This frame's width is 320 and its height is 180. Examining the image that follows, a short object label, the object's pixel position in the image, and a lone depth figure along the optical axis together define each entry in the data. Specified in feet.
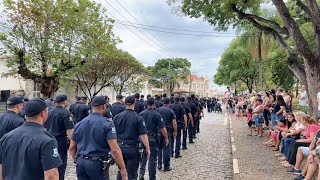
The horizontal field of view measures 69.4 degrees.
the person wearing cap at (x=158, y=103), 27.86
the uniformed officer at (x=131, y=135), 14.39
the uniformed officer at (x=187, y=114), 27.08
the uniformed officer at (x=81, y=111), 24.00
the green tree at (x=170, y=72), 172.09
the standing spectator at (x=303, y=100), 34.15
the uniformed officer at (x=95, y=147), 10.92
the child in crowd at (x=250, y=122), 37.71
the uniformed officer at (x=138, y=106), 29.44
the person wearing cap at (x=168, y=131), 20.65
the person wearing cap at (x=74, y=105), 26.39
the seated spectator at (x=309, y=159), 16.00
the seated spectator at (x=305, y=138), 19.38
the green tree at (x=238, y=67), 98.82
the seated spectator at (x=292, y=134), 21.80
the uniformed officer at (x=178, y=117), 25.24
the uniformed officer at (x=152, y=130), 17.79
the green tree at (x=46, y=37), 40.20
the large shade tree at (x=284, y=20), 26.04
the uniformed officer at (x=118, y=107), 24.57
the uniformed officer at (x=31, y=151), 7.39
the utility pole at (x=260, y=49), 66.24
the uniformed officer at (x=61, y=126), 15.50
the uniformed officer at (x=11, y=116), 13.51
